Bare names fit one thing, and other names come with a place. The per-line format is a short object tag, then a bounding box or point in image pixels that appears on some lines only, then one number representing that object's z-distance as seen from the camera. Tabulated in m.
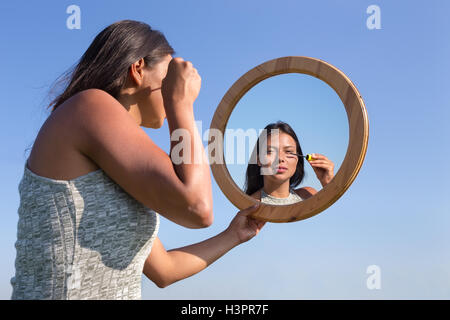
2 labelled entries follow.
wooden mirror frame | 1.62
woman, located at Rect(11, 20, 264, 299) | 1.13
